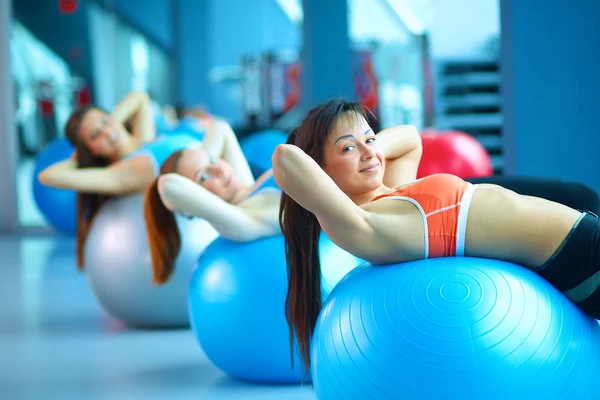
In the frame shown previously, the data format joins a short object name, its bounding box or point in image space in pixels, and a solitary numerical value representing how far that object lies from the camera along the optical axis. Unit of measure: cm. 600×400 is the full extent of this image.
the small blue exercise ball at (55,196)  795
